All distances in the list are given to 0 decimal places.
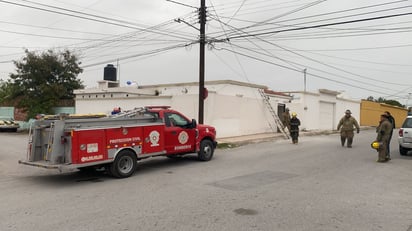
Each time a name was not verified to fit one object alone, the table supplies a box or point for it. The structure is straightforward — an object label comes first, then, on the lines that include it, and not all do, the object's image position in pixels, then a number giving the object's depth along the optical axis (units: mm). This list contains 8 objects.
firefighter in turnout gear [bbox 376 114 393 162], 12109
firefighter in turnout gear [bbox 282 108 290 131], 22789
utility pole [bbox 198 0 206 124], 17891
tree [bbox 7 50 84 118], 27516
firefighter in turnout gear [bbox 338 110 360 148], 16719
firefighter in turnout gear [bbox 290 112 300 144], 18641
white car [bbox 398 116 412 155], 13383
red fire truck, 8719
